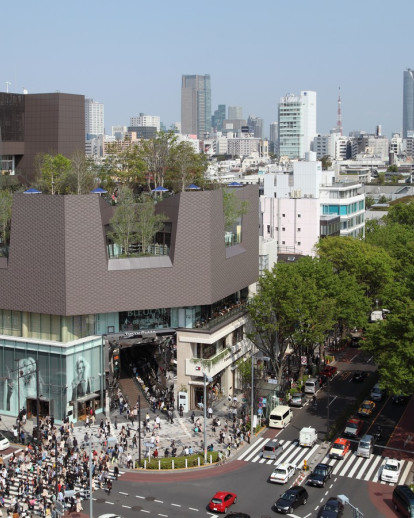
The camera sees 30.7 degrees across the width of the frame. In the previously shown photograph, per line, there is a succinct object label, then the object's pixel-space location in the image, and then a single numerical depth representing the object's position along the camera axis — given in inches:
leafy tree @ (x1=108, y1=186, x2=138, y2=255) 2832.2
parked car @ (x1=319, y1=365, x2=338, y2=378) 3260.3
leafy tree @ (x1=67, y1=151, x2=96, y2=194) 3284.9
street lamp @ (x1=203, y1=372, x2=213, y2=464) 2354.0
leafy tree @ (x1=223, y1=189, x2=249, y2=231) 3189.0
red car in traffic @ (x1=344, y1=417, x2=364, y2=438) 2554.1
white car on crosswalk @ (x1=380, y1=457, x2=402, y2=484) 2203.5
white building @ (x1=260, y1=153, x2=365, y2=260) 4749.0
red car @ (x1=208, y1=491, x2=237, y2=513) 1996.8
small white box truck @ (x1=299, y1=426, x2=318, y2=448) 2485.2
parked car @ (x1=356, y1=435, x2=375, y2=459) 2397.9
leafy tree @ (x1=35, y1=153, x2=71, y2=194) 3348.9
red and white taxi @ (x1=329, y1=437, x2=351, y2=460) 2383.5
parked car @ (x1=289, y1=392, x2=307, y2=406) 2906.0
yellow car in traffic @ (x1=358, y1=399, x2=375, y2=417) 2778.1
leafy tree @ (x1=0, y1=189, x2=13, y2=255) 2977.4
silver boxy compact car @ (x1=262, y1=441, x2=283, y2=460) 2390.5
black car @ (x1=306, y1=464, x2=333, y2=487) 2166.8
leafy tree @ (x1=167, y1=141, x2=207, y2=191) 3693.4
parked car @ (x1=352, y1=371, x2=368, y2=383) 3255.4
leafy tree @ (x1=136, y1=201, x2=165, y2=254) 2866.6
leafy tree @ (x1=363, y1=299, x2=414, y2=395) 2357.3
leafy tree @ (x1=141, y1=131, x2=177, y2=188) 3794.3
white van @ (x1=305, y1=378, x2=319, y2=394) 3041.3
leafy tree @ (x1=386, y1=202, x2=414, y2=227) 6181.1
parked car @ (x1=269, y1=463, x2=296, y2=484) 2192.4
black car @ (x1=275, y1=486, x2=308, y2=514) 1987.0
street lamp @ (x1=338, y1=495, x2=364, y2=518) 1626.5
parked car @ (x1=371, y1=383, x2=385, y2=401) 2979.8
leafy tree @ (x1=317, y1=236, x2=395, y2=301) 3757.4
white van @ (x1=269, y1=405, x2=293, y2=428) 2672.2
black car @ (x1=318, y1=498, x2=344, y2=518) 1929.1
